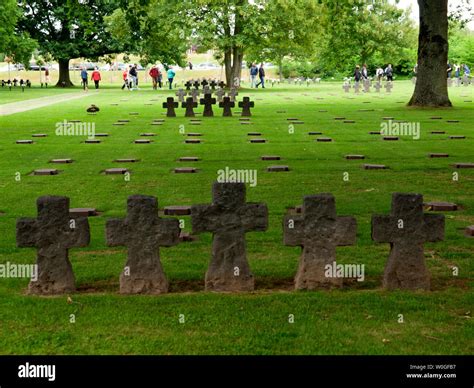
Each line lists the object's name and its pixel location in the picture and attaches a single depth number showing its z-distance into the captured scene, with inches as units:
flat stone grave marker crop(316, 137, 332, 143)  735.1
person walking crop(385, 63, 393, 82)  2759.8
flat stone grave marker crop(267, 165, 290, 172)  539.8
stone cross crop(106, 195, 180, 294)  254.5
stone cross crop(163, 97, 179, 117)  1066.5
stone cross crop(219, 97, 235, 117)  1082.7
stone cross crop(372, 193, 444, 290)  256.5
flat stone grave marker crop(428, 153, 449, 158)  615.1
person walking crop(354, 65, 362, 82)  2317.9
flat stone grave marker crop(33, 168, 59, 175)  535.2
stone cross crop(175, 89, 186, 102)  1237.6
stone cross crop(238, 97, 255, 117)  1085.8
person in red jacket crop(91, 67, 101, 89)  2496.2
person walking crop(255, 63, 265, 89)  2460.6
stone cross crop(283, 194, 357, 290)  255.9
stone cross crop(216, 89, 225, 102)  1283.2
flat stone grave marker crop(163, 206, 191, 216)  372.8
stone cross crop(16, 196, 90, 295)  253.8
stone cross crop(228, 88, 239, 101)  1314.5
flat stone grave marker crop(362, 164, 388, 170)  545.0
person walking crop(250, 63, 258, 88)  2527.1
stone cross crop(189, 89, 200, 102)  1222.7
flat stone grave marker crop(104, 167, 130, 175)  531.5
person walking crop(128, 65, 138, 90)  2302.2
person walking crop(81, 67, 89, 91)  2283.5
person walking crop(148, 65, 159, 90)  2414.2
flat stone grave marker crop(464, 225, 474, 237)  337.4
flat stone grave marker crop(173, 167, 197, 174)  534.9
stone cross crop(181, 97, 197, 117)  1093.1
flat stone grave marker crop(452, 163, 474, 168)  553.6
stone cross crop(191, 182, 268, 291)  257.0
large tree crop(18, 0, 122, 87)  2471.7
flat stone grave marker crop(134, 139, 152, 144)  732.0
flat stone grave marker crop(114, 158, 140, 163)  593.9
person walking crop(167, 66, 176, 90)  2421.3
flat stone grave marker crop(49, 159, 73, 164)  594.5
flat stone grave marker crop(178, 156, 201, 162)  599.9
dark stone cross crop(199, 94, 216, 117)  1089.4
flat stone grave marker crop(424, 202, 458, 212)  391.5
